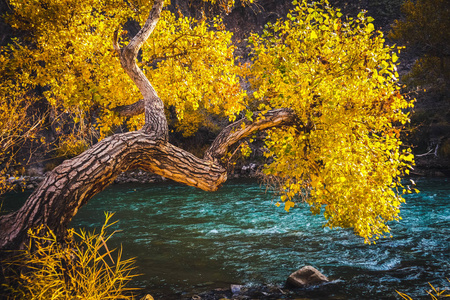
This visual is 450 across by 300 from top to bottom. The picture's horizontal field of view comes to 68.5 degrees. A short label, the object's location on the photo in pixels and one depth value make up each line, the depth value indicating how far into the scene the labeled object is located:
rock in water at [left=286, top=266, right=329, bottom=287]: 6.24
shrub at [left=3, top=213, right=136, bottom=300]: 3.00
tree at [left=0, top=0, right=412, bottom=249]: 3.61
